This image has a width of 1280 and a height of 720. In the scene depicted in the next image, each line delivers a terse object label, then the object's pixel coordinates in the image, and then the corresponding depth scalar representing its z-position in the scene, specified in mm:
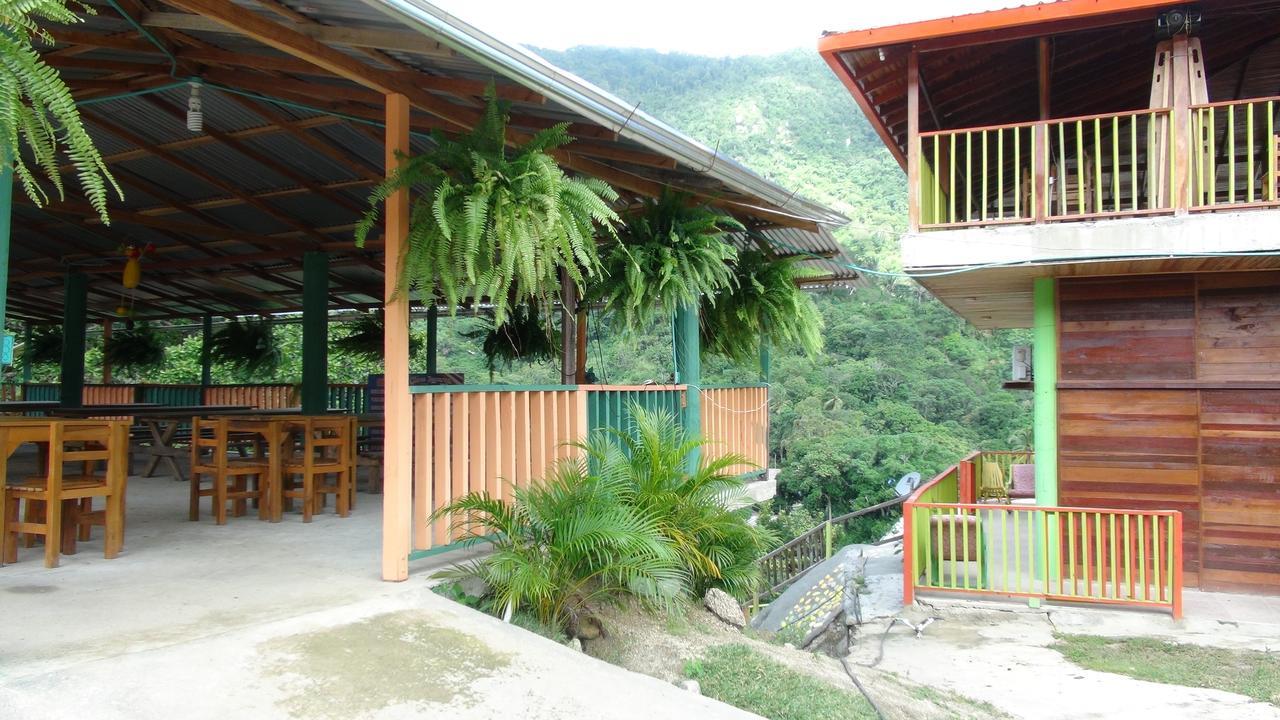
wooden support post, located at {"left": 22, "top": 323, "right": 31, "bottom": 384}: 16594
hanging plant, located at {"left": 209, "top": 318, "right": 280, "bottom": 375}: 14234
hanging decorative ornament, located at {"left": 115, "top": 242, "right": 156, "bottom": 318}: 8805
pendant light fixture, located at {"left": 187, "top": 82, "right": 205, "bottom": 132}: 5621
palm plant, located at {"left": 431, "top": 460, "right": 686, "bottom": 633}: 4332
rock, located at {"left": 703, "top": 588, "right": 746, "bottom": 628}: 5363
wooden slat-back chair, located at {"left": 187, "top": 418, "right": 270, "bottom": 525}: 6039
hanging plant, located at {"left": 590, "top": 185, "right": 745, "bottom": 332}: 6441
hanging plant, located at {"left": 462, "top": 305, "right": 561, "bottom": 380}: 10133
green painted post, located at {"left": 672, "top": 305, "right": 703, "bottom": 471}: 7547
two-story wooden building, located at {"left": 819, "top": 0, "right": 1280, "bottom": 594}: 6266
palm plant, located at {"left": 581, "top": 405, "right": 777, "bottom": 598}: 5324
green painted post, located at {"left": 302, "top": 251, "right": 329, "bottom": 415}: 9445
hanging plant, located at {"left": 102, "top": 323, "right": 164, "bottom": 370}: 15023
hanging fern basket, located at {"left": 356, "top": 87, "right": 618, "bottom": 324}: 4258
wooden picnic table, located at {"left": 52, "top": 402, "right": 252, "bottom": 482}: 8406
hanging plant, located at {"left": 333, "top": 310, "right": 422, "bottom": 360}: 12336
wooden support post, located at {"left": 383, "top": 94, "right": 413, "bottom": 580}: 4461
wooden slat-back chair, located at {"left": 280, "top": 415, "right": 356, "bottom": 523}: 6191
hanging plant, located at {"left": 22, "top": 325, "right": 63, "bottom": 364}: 16328
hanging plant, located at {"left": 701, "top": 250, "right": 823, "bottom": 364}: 7676
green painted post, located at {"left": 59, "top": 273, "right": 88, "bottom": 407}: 11773
